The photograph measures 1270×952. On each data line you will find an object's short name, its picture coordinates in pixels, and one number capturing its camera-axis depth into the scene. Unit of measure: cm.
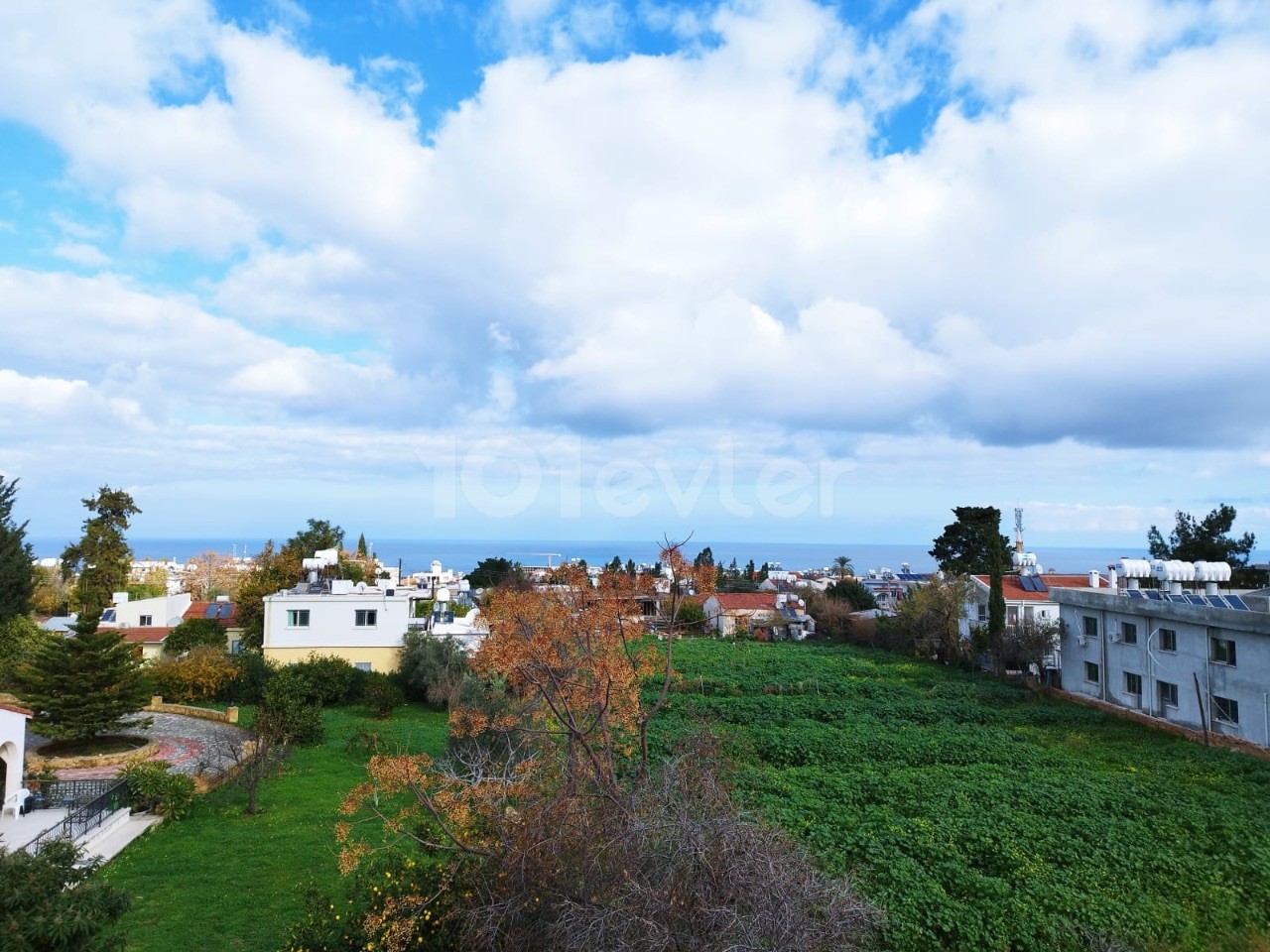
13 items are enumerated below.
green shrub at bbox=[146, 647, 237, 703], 2670
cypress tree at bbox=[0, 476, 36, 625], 3098
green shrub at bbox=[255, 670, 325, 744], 2020
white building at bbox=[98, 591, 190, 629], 3591
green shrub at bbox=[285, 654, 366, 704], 2739
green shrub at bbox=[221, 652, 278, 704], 2753
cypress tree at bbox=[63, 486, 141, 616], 4084
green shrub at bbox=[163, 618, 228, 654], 3189
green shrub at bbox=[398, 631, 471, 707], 2705
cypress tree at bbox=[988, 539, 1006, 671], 3225
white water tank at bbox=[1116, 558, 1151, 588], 3015
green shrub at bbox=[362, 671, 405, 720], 2662
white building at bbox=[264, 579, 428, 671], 3027
